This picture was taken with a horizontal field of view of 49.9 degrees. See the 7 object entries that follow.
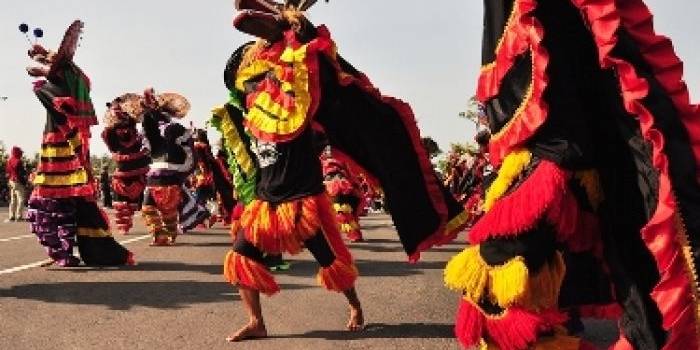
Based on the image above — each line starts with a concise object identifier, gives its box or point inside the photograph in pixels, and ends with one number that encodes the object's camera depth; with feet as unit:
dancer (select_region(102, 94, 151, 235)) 44.27
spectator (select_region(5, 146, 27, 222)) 64.32
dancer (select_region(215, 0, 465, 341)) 15.61
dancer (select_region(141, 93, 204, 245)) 38.45
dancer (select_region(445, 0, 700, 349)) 8.04
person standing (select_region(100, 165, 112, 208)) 104.42
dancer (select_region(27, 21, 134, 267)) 26.02
